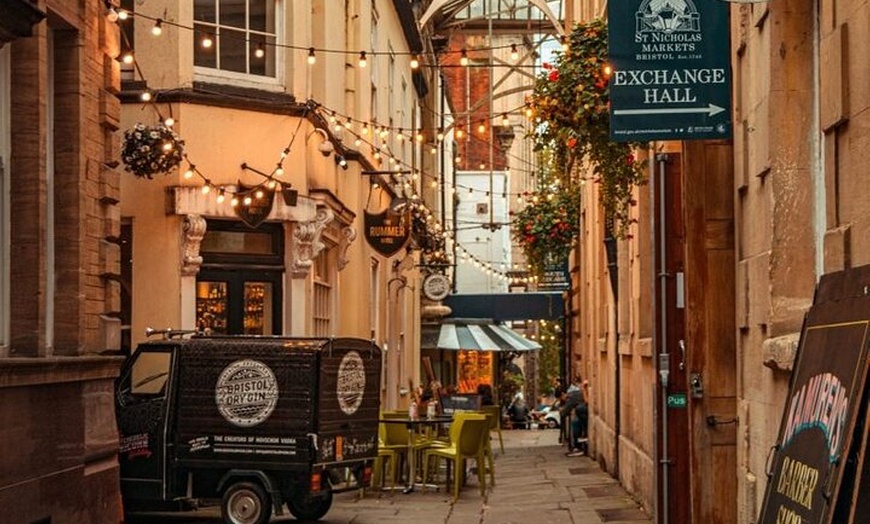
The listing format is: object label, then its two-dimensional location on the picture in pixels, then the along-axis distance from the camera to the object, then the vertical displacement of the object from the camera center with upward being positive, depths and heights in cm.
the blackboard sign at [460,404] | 3412 -129
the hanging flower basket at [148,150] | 1786 +213
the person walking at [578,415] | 3206 -145
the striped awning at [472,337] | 4240 +14
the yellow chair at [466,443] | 2128 -133
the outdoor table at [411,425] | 2166 -112
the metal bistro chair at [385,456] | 2158 -152
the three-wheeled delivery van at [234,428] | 1666 -87
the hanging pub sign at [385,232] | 2491 +169
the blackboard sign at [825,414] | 620 -31
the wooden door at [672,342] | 1308 -1
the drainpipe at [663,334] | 1301 +6
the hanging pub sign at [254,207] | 2011 +168
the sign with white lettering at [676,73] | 1150 +190
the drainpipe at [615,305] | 2252 +51
